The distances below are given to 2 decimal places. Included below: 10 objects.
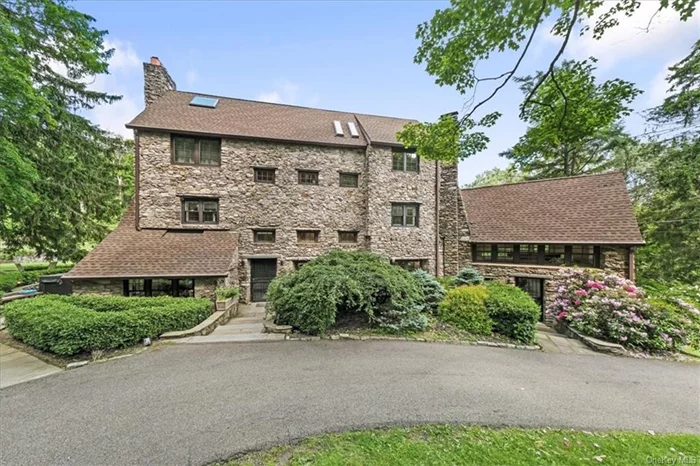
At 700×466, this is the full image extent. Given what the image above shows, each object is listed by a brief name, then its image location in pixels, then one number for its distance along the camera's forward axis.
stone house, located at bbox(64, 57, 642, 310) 10.78
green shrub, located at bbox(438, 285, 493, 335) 7.87
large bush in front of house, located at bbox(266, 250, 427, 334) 7.20
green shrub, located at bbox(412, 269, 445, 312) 9.16
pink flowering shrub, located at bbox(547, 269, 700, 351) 7.49
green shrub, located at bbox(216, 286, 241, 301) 9.35
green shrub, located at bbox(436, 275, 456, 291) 10.48
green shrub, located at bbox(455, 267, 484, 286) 10.76
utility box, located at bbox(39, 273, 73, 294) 11.71
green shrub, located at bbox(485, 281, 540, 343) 7.61
